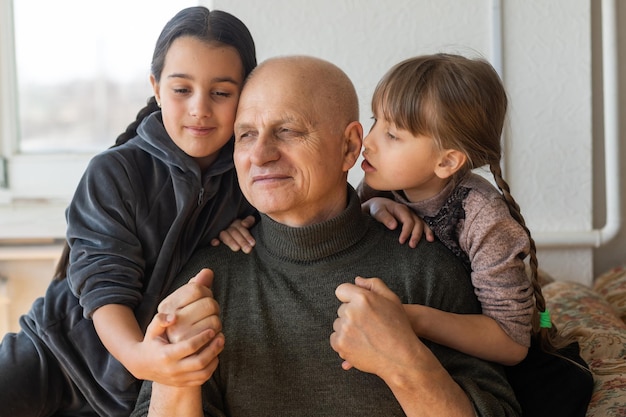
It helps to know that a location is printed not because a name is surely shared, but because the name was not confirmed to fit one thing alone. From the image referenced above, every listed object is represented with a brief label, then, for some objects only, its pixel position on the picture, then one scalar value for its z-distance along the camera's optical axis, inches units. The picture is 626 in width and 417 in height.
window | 128.0
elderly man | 64.4
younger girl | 64.5
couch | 70.6
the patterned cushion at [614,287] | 106.5
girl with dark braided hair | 67.2
